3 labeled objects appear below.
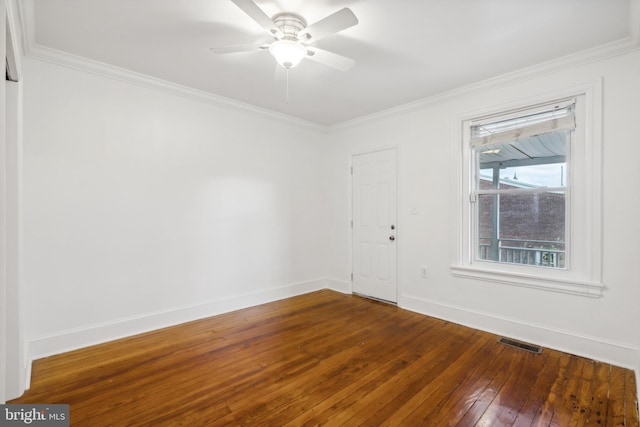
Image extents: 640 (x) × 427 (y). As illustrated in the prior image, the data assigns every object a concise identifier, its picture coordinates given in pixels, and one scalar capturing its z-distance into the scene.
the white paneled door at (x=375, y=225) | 4.16
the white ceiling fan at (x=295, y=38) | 1.93
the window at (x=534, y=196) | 2.70
